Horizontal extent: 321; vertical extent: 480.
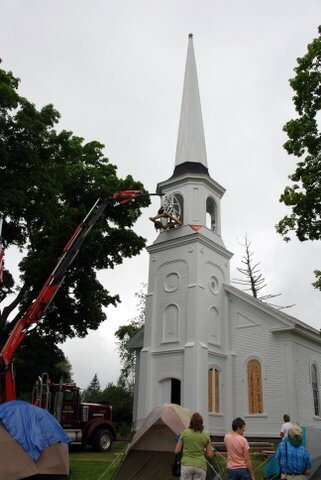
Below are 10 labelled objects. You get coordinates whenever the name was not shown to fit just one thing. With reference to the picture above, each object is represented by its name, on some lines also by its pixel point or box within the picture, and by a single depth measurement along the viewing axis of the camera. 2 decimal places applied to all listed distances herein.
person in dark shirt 7.29
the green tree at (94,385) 91.95
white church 21.05
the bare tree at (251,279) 38.09
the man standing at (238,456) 7.63
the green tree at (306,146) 14.37
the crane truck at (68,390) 15.52
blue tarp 8.88
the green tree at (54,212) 14.38
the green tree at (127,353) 43.38
